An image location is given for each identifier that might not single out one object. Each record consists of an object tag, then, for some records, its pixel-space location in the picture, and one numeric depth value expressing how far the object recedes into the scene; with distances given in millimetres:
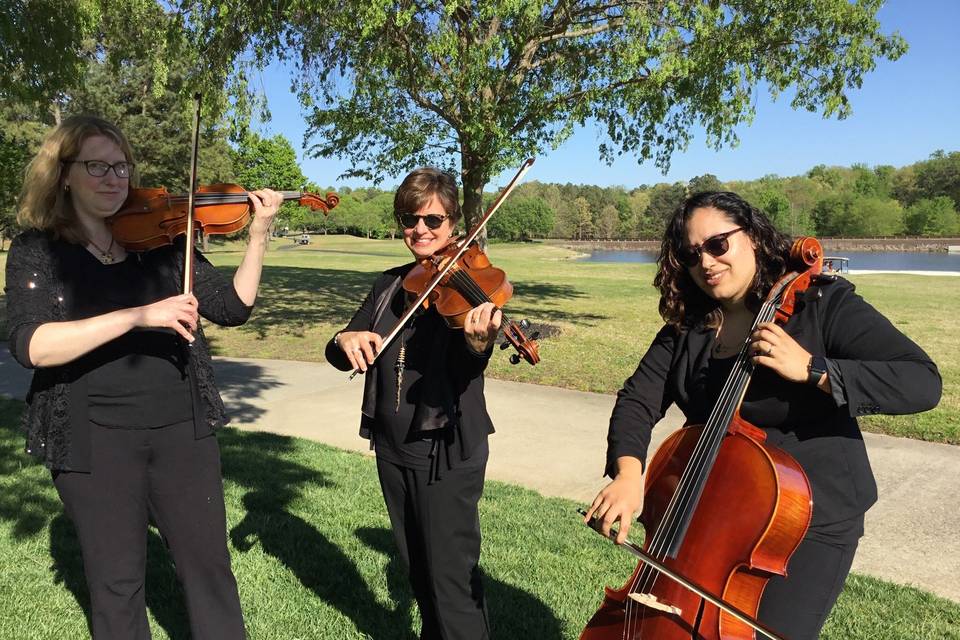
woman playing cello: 1696
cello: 1722
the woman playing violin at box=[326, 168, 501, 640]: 2410
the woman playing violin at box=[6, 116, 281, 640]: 2281
